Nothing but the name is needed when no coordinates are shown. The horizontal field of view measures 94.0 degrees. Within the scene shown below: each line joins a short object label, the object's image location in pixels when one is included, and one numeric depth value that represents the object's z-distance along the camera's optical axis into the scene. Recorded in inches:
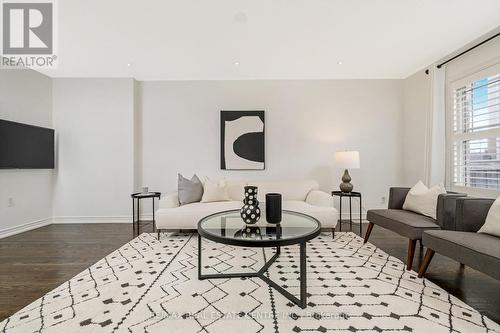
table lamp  137.9
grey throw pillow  135.3
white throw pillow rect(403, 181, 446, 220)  98.0
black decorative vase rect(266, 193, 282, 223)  78.0
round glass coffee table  62.4
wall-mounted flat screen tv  122.9
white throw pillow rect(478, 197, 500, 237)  71.5
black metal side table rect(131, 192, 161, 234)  134.3
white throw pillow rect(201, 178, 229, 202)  137.6
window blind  106.3
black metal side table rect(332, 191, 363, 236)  136.4
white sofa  120.4
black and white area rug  55.8
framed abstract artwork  160.2
